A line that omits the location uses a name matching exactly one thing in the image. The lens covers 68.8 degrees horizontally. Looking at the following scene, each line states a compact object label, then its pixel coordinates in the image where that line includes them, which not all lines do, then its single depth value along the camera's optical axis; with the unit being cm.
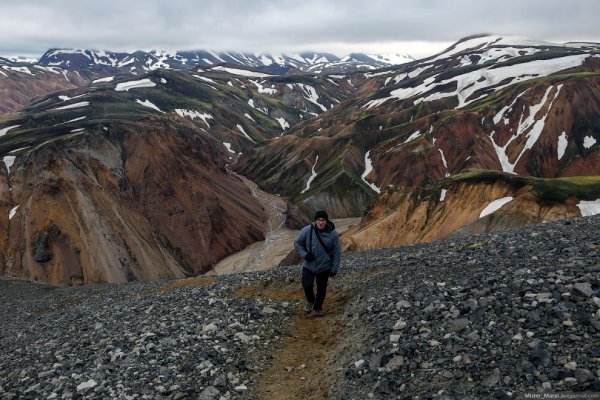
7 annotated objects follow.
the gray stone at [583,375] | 686
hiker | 1303
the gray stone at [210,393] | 937
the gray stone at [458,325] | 966
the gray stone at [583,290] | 916
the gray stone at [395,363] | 907
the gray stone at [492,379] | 755
